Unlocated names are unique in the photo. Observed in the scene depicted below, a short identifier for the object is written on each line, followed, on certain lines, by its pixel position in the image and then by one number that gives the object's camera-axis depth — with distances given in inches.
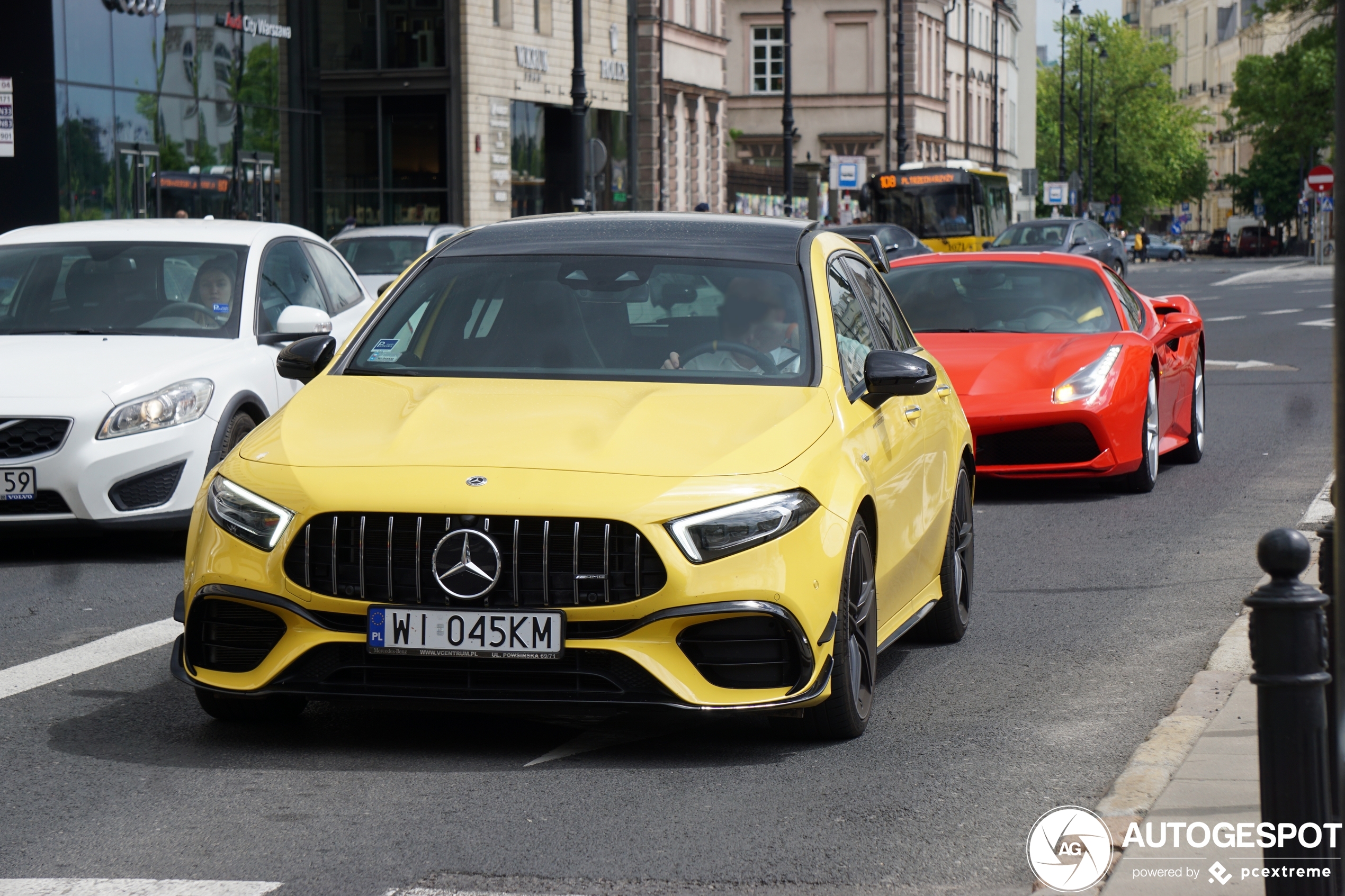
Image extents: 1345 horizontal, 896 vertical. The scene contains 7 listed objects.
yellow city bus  2094.0
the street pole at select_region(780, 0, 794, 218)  1865.2
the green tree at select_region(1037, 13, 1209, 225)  5049.2
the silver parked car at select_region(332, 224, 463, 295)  962.1
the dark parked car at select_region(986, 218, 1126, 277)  1696.6
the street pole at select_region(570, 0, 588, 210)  1343.5
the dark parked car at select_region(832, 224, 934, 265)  1402.6
